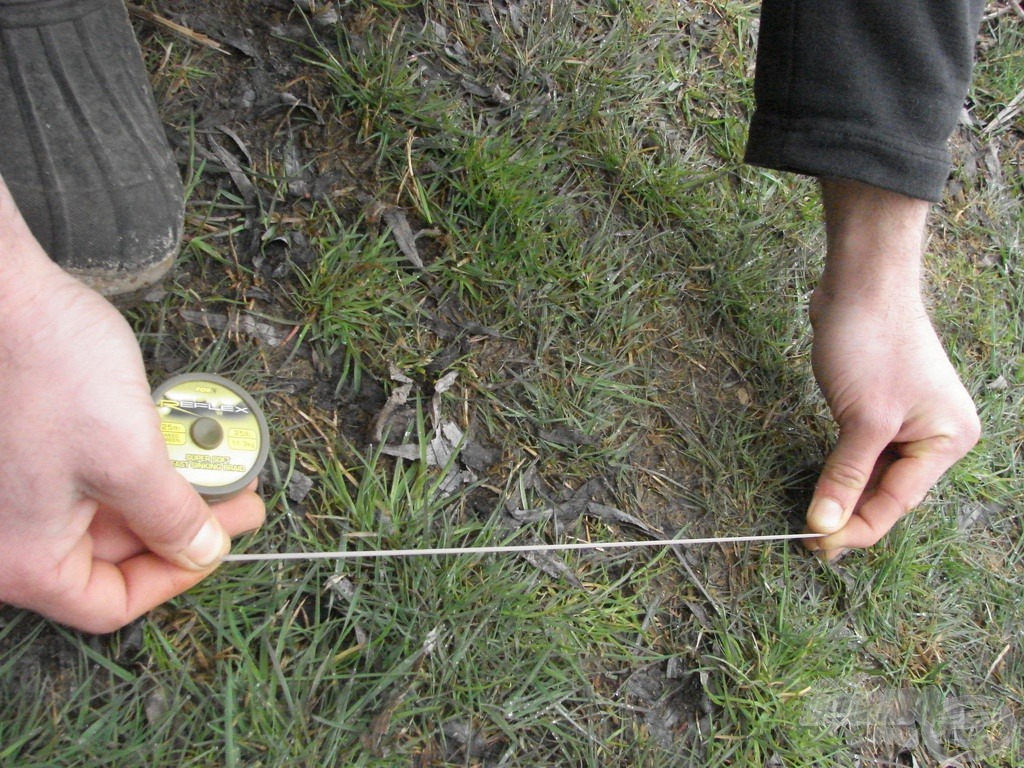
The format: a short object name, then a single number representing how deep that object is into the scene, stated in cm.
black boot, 39
